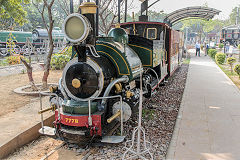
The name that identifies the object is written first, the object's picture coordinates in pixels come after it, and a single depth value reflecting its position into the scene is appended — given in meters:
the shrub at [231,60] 13.00
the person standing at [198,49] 24.06
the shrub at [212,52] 21.74
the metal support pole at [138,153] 3.44
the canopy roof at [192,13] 12.40
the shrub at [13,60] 15.29
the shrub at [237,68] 10.63
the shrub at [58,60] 12.88
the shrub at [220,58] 17.45
